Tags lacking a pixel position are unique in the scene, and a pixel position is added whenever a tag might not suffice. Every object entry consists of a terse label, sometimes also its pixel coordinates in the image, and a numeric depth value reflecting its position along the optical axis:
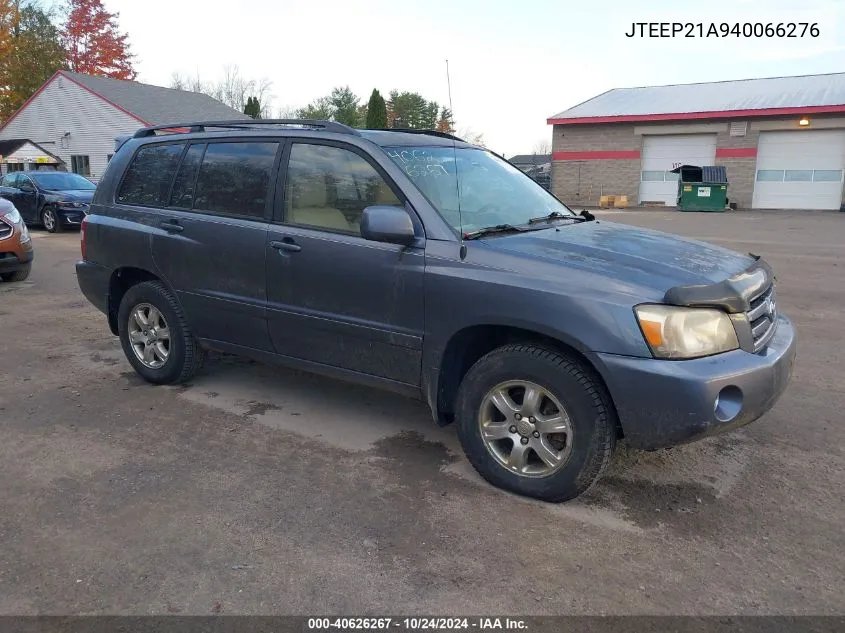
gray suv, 3.01
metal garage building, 28.59
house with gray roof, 34.59
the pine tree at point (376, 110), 43.84
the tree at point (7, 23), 42.66
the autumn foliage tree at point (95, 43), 47.19
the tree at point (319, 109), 70.19
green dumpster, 27.61
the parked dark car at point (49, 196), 16.78
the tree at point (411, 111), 61.78
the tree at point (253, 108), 53.62
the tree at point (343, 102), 67.19
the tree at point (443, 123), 59.00
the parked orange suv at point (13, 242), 9.11
